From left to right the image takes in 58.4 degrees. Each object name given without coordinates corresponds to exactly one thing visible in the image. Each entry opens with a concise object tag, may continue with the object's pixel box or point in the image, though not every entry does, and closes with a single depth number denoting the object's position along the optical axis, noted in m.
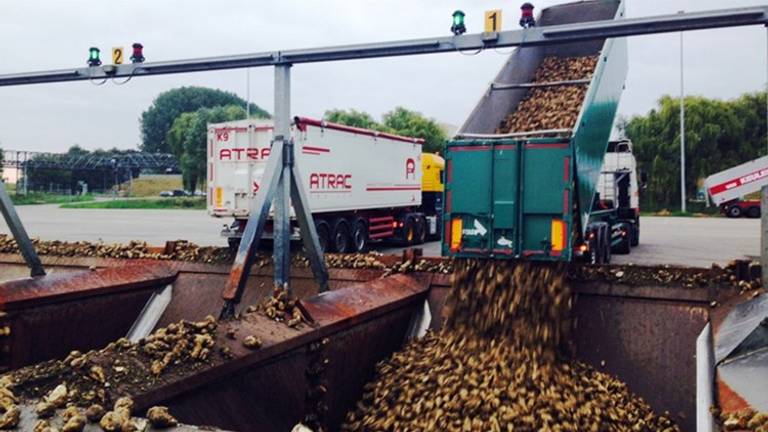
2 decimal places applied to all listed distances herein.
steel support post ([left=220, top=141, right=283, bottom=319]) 5.67
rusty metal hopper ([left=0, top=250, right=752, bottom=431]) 4.42
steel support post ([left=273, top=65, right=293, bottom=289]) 6.37
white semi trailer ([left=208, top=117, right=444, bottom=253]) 13.98
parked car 69.61
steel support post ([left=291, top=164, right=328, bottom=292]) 6.49
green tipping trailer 6.28
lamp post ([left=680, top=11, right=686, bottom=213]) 40.78
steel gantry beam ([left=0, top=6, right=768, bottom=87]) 5.41
